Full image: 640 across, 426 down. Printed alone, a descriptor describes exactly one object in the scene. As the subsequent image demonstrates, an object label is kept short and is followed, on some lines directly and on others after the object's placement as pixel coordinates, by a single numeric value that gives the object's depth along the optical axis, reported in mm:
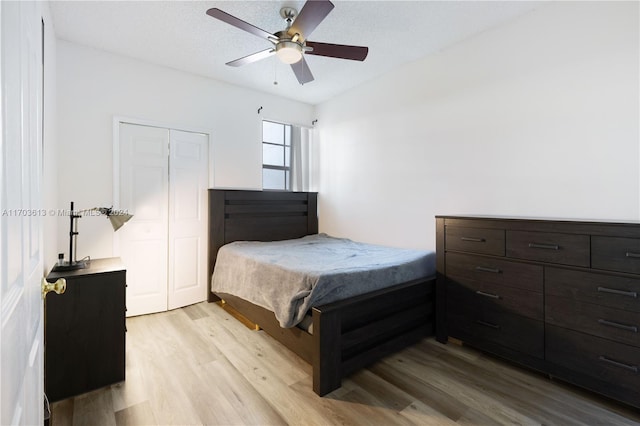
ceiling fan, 1874
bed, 1919
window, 4344
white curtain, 4562
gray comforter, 2080
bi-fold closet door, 3180
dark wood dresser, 1731
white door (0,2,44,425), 553
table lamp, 2059
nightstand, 1839
